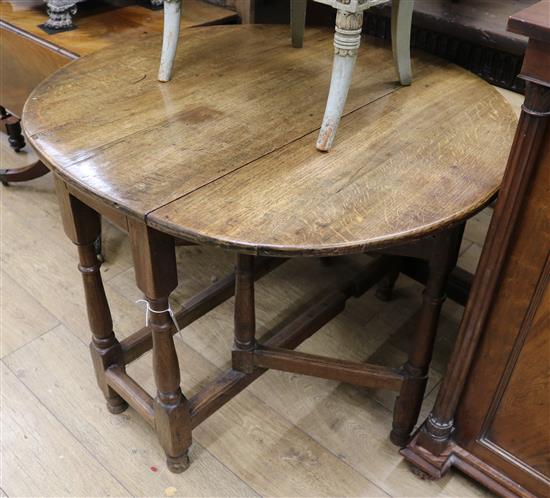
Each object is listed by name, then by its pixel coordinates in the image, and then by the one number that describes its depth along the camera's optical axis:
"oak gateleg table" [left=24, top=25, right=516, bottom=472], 0.88
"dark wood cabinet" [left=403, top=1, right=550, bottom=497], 0.84
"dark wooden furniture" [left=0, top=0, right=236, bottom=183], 1.60
